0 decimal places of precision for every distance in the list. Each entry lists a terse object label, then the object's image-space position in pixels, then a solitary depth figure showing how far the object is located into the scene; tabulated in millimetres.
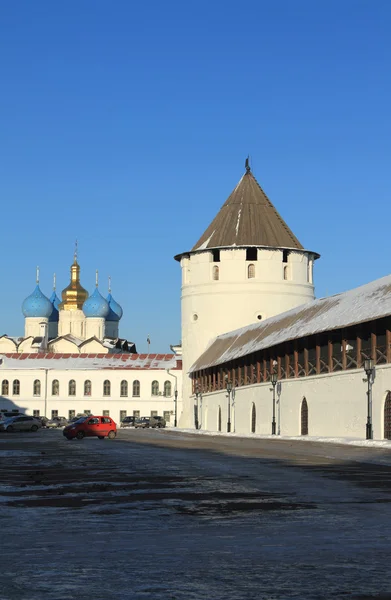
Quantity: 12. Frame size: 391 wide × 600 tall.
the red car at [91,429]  51375
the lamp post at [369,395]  39375
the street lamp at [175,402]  97875
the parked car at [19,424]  75319
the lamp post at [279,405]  56812
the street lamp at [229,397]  65956
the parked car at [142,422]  92194
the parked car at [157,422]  94312
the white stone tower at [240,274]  87750
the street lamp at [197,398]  80894
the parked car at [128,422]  94531
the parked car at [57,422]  97794
